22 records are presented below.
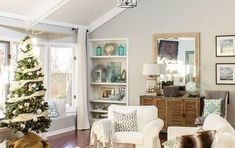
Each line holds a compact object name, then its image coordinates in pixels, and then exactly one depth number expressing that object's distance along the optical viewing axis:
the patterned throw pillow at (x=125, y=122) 5.71
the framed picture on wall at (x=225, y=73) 7.56
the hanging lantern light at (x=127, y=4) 5.36
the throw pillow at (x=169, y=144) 3.58
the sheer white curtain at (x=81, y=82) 8.70
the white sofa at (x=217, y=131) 3.25
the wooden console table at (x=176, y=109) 7.43
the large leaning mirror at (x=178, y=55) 7.91
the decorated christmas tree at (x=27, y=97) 5.16
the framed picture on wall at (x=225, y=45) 7.57
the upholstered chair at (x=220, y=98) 6.67
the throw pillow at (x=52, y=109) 8.06
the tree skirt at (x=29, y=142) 4.64
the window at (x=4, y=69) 7.17
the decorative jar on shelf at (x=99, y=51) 9.09
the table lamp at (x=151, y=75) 7.87
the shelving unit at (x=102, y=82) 8.77
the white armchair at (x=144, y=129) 5.33
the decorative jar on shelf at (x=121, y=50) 8.74
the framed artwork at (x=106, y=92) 9.03
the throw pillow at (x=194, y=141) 3.40
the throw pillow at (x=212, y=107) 6.83
